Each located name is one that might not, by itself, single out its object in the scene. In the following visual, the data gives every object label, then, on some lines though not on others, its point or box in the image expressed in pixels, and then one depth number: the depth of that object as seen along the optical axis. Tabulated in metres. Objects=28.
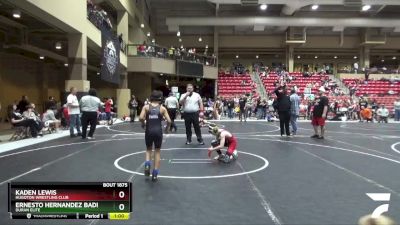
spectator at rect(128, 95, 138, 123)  24.04
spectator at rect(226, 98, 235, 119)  29.92
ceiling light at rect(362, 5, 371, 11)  35.82
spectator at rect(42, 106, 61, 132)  15.73
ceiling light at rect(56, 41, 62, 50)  21.48
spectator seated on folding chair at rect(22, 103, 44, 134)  13.77
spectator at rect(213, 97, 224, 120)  28.47
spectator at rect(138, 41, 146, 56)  29.16
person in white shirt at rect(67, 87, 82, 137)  14.31
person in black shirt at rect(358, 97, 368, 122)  28.66
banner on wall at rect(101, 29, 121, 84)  19.69
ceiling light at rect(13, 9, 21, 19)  13.70
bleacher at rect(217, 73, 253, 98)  37.67
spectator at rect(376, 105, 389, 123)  27.03
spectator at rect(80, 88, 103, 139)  13.31
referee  11.45
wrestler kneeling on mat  8.93
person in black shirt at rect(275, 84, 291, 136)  14.15
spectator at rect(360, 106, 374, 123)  27.58
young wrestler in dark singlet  6.79
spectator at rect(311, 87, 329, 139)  13.77
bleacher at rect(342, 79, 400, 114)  35.69
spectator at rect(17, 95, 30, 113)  19.91
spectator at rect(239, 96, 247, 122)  25.72
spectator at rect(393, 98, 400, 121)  29.16
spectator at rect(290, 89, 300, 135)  15.22
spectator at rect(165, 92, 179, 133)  14.90
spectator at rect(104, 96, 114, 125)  22.09
